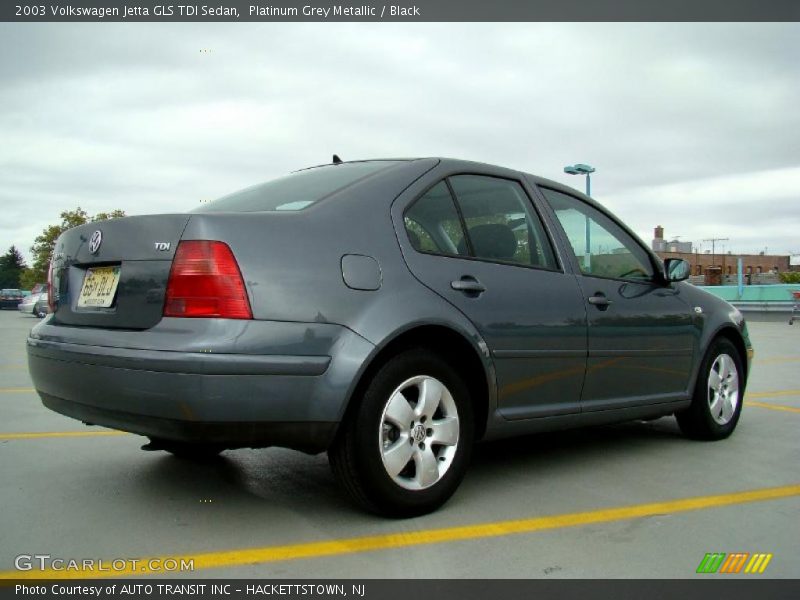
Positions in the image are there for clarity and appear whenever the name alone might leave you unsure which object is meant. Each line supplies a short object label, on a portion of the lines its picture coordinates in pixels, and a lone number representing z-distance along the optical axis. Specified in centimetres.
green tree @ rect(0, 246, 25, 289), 11988
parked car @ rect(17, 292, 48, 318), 2608
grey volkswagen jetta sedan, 283
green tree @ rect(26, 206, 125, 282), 5097
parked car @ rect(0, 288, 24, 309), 4266
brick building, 8769
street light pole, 2508
